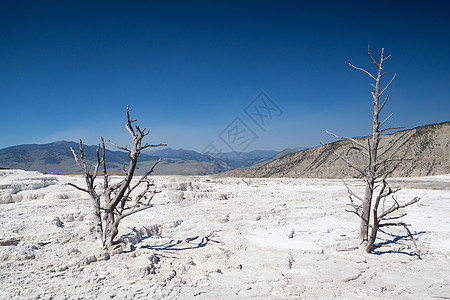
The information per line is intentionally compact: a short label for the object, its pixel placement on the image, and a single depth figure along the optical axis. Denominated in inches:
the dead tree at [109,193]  239.3
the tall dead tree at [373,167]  236.7
